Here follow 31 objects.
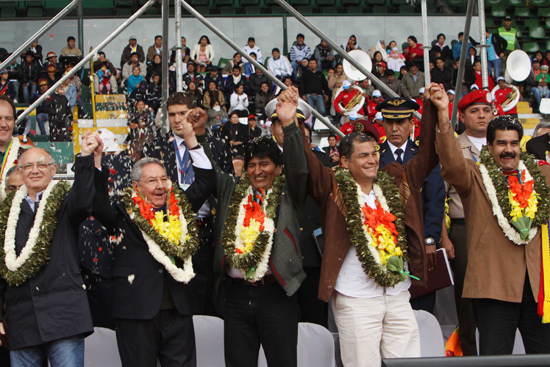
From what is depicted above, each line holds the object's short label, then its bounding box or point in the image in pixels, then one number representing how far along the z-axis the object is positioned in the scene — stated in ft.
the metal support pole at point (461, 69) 21.39
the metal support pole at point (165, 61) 21.02
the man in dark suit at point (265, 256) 14.67
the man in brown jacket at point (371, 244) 14.60
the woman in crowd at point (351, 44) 63.80
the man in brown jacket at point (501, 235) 14.78
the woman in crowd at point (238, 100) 54.24
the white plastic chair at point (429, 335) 16.94
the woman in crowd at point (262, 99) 55.26
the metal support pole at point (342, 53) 21.55
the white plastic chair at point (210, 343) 17.02
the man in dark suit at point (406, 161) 17.24
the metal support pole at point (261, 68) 22.09
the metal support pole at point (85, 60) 21.84
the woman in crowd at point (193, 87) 50.01
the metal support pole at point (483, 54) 23.66
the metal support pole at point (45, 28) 21.08
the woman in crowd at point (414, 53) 63.98
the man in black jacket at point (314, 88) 56.64
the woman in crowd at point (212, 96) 53.11
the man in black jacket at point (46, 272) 14.21
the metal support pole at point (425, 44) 24.50
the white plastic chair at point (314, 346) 16.31
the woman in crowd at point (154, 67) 55.66
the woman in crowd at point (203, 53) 60.45
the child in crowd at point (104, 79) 57.06
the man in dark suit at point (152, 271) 14.73
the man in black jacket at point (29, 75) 55.67
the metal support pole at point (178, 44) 21.77
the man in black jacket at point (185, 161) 16.76
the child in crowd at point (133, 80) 55.47
